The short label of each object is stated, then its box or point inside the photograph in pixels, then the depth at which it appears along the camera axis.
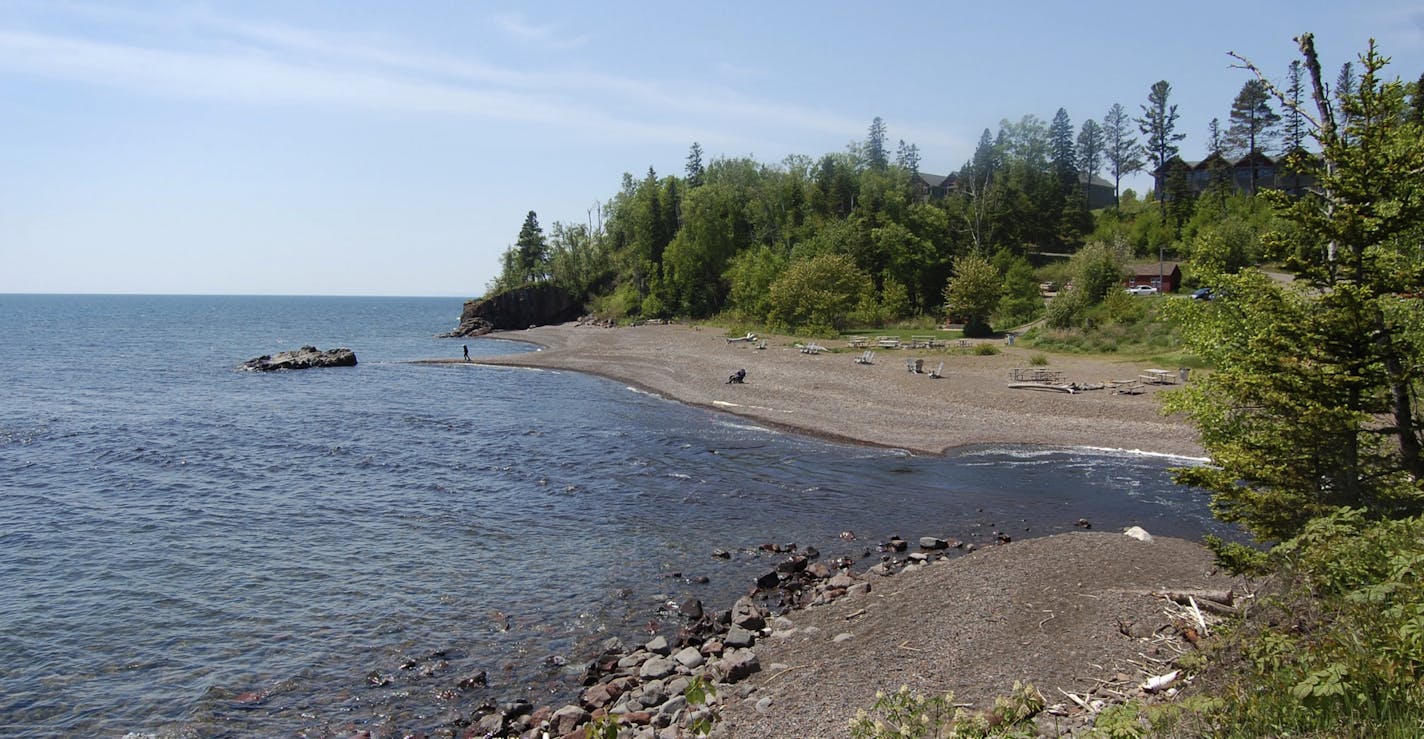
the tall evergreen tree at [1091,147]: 118.38
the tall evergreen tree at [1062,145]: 105.88
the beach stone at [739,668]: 12.81
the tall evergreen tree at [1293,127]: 75.69
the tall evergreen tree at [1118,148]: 114.56
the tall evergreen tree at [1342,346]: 10.72
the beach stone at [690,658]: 13.83
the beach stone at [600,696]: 12.94
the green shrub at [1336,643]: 6.48
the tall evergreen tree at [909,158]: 131.80
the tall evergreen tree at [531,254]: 121.69
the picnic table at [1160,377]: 38.91
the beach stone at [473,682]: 13.93
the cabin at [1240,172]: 87.12
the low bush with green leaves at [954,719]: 7.30
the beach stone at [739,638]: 14.42
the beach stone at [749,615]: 15.14
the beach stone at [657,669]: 13.59
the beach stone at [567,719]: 12.11
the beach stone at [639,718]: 11.88
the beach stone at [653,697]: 12.49
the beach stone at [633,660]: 14.25
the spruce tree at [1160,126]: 98.60
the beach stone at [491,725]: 12.41
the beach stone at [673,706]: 12.02
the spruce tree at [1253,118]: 87.62
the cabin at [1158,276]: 72.12
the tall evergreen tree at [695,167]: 123.62
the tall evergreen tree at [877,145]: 130.12
